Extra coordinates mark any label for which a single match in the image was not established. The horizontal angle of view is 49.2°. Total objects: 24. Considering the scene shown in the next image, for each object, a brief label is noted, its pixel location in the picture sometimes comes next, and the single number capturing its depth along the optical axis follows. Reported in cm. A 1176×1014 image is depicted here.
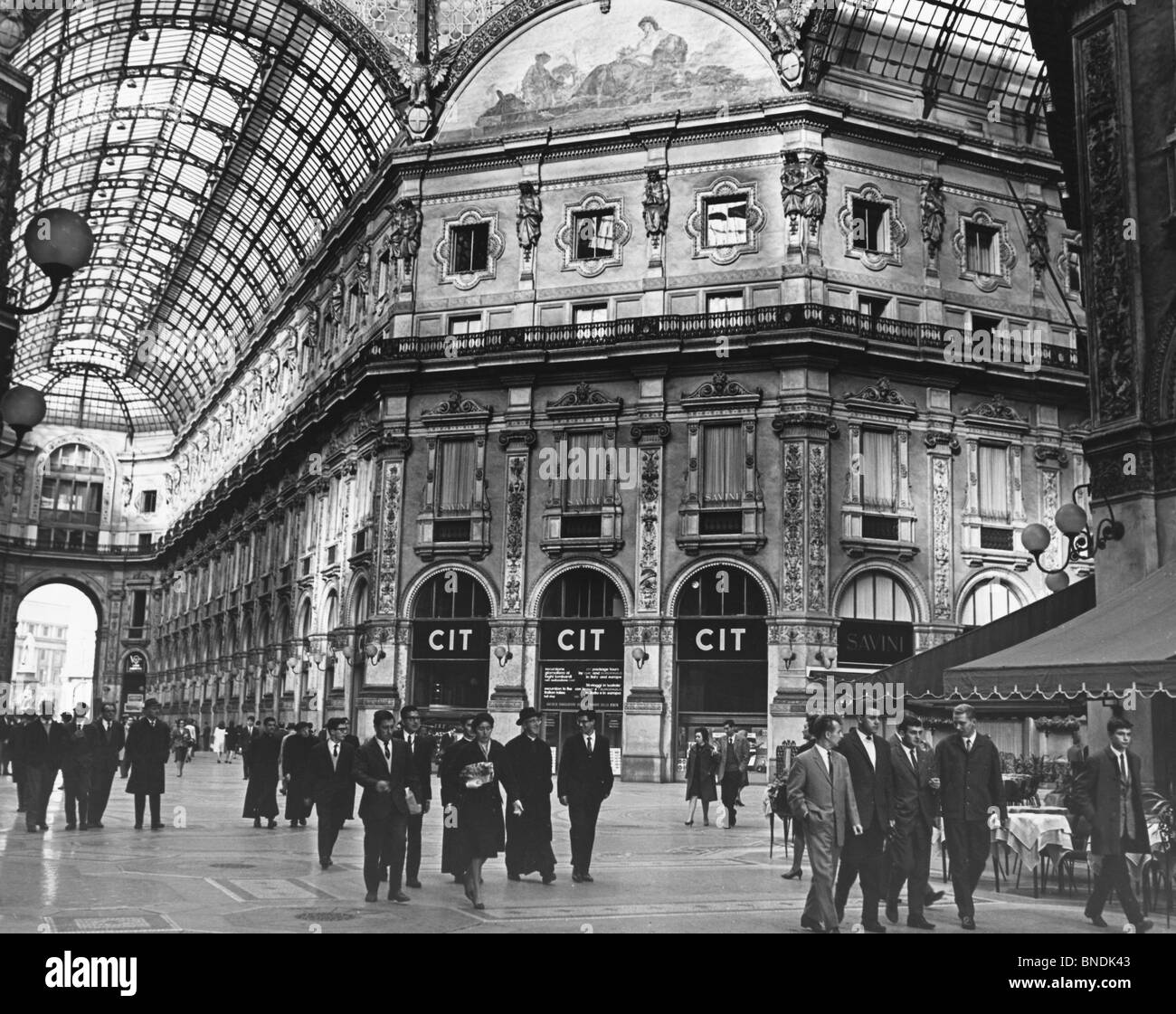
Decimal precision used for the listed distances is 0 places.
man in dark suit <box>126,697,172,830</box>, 2022
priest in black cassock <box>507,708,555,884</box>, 1466
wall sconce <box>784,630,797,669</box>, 3703
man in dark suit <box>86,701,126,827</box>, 2042
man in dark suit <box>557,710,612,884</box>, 1501
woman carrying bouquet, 1224
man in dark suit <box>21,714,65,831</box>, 1975
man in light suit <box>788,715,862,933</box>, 1069
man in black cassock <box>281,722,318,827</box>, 2091
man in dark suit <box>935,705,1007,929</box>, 1183
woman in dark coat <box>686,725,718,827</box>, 2311
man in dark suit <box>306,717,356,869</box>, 1564
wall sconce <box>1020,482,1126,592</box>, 1720
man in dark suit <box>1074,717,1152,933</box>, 1123
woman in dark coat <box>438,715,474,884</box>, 1270
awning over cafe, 1245
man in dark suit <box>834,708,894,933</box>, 1138
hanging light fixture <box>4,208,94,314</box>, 991
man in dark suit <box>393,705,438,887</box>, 1377
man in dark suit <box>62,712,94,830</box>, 2042
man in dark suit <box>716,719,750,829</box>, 2345
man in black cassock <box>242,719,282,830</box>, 2155
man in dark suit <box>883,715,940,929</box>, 1174
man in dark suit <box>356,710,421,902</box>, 1273
